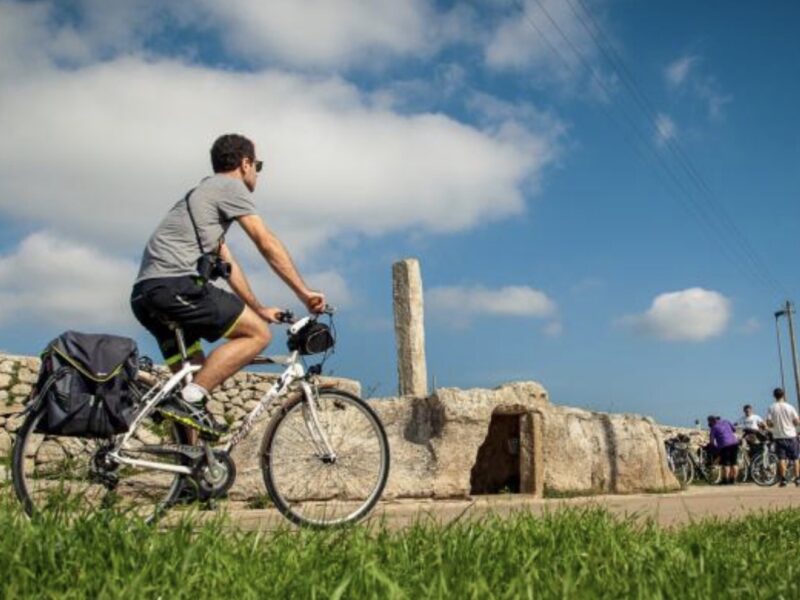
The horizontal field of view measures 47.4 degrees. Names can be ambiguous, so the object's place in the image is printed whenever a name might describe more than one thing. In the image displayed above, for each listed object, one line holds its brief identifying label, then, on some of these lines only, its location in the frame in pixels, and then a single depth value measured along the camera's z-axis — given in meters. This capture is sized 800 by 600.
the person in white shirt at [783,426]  17.89
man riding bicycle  4.78
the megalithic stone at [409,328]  12.85
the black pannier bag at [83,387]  4.45
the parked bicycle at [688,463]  21.88
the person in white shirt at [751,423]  22.23
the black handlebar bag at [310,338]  5.18
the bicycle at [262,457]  4.67
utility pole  37.19
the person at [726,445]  20.44
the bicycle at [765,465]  20.27
